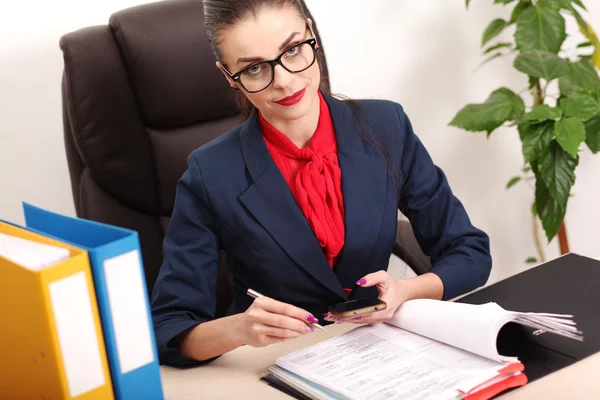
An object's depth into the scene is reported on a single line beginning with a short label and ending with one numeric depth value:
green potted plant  2.20
